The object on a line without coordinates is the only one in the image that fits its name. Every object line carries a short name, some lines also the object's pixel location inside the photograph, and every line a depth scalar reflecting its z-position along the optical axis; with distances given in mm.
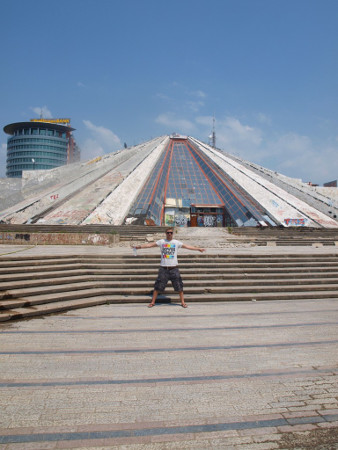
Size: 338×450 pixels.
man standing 6750
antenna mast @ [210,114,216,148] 57969
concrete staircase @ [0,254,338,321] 6551
